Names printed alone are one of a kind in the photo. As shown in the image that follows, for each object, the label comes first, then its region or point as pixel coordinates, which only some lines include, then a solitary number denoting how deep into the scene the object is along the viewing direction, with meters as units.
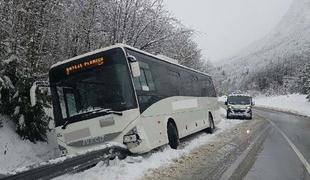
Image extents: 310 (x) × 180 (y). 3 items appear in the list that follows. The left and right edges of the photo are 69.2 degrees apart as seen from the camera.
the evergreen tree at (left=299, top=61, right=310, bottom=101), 32.98
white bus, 5.44
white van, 16.77
